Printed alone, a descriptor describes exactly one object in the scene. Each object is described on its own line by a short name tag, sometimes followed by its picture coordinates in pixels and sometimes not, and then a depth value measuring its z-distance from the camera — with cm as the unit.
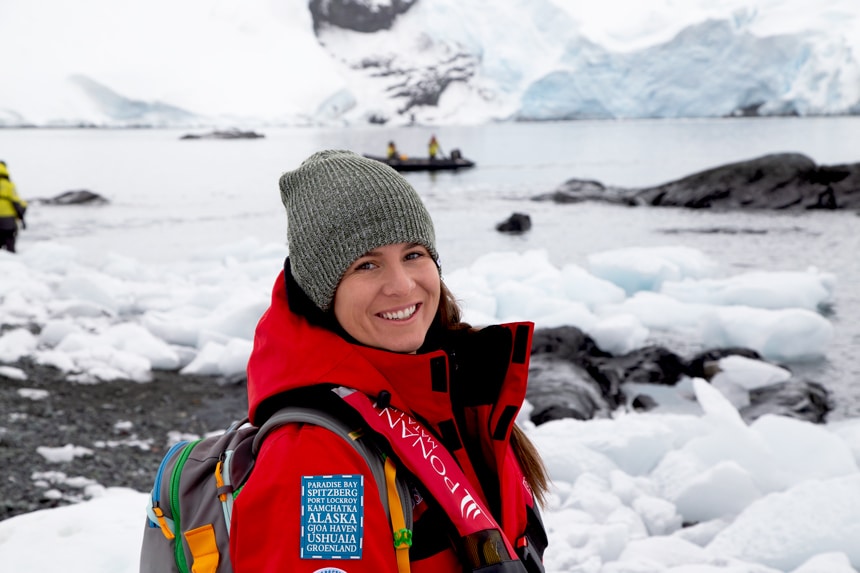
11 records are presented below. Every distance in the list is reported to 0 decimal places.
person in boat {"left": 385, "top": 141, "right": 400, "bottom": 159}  2777
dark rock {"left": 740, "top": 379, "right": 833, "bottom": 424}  562
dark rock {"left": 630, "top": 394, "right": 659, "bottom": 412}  578
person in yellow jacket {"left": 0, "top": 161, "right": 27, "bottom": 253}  955
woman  111
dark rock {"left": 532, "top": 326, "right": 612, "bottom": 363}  661
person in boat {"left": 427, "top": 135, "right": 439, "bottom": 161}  3073
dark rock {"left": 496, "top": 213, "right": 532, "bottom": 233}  1549
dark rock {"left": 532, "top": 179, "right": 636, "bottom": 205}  2010
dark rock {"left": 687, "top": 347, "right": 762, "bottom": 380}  652
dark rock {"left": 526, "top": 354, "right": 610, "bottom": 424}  517
